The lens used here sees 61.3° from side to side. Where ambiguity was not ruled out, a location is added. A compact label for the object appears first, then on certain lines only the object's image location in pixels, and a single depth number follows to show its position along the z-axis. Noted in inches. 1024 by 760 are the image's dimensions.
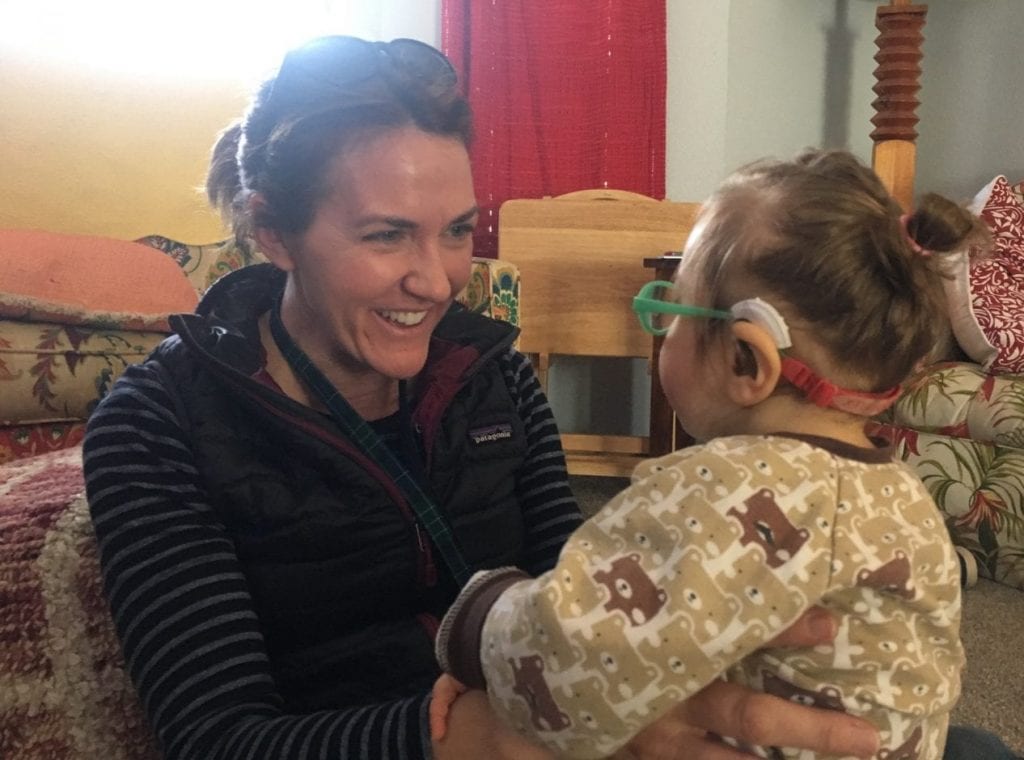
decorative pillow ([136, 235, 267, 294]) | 63.3
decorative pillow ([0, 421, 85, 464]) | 44.9
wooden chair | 96.5
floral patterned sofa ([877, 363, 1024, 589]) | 80.6
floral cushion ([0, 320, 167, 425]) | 44.0
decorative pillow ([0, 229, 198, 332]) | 58.9
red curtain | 99.0
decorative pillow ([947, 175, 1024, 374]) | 83.5
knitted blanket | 25.1
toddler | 21.2
